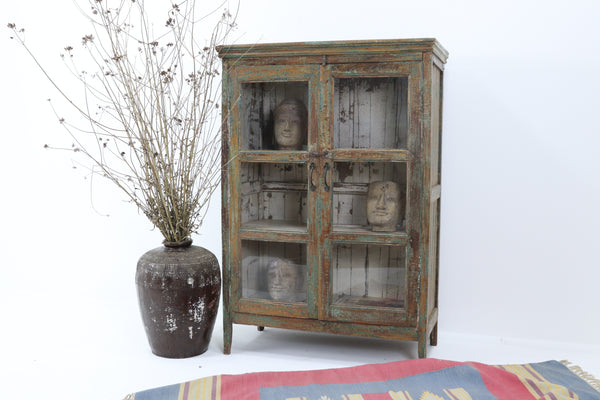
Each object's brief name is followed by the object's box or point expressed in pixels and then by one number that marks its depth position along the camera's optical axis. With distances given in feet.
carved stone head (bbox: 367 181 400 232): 10.12
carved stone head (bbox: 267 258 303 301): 10.63
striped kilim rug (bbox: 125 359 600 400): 8.68
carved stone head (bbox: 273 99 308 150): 10.36
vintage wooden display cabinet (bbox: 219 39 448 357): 9.92
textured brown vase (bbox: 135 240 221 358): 10.51
